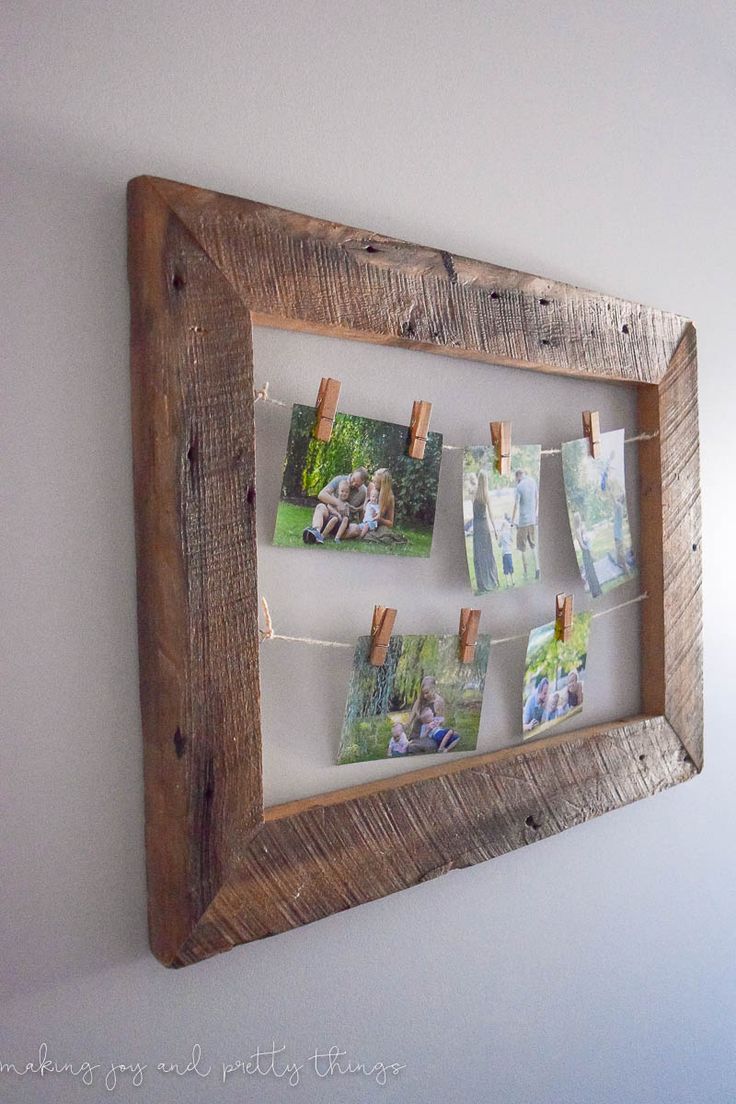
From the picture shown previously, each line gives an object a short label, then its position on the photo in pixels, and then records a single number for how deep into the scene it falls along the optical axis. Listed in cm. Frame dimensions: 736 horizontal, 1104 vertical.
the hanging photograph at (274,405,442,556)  86
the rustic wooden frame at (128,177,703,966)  75
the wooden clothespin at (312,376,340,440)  86
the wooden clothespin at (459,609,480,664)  100
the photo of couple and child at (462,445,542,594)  101
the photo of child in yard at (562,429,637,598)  115
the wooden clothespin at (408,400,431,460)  95
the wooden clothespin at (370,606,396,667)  91
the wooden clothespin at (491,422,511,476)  104
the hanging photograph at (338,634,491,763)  91
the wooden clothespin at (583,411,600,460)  116
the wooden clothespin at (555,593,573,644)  112
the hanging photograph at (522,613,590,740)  109
